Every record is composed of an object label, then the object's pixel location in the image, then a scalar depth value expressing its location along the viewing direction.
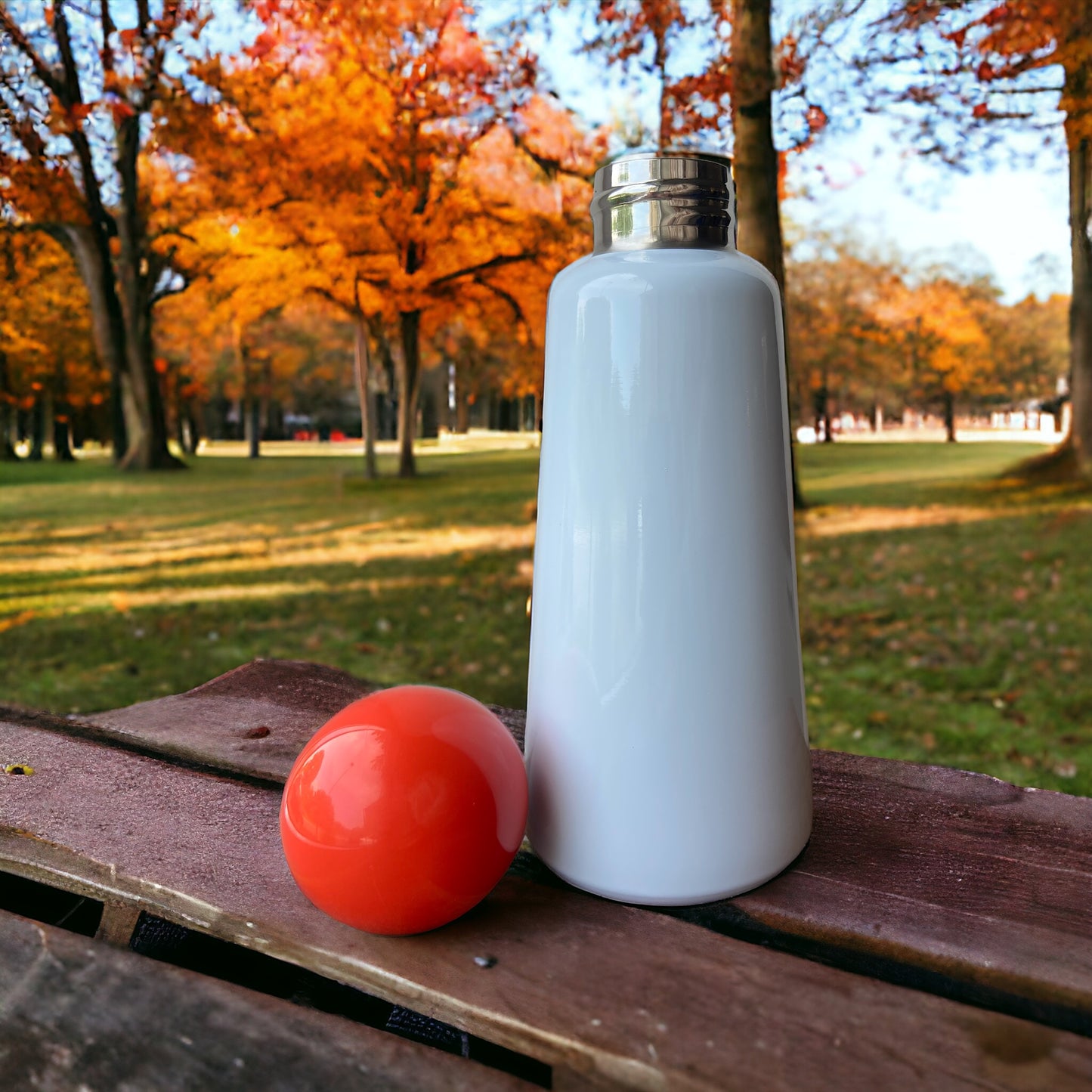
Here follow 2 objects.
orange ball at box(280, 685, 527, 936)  0.44
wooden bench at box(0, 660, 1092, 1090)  0.37
